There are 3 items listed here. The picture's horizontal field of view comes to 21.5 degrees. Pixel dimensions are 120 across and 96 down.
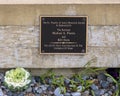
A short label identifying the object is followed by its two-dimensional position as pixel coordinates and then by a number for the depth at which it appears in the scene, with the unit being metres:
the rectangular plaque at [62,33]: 3.15
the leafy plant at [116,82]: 3.13
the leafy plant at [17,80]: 3.08
